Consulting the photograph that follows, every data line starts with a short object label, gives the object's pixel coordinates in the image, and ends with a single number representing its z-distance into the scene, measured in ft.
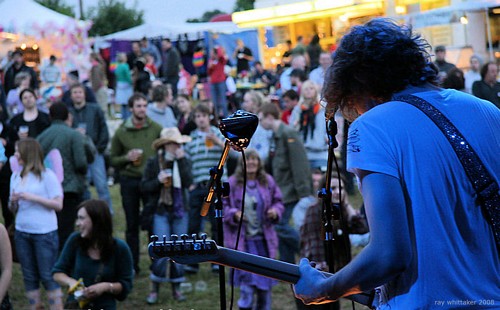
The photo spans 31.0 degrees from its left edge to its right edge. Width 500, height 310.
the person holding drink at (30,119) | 34.76
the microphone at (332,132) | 10.39
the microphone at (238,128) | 11.21
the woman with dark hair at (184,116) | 33.42
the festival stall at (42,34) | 72.74
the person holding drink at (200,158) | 29.04
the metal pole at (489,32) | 67.67
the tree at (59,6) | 175.52
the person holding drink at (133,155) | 30.25
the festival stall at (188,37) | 104.99
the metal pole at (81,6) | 180.98
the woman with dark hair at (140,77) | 56.24
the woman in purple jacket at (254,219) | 24.32
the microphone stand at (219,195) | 11.58
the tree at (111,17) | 188.24
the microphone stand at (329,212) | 11.07
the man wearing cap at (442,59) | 43.21
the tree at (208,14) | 258.96
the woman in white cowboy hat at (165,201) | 27.63
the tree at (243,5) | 221.76
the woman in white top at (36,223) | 25.30
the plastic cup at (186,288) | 28.44
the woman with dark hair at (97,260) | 21.02
